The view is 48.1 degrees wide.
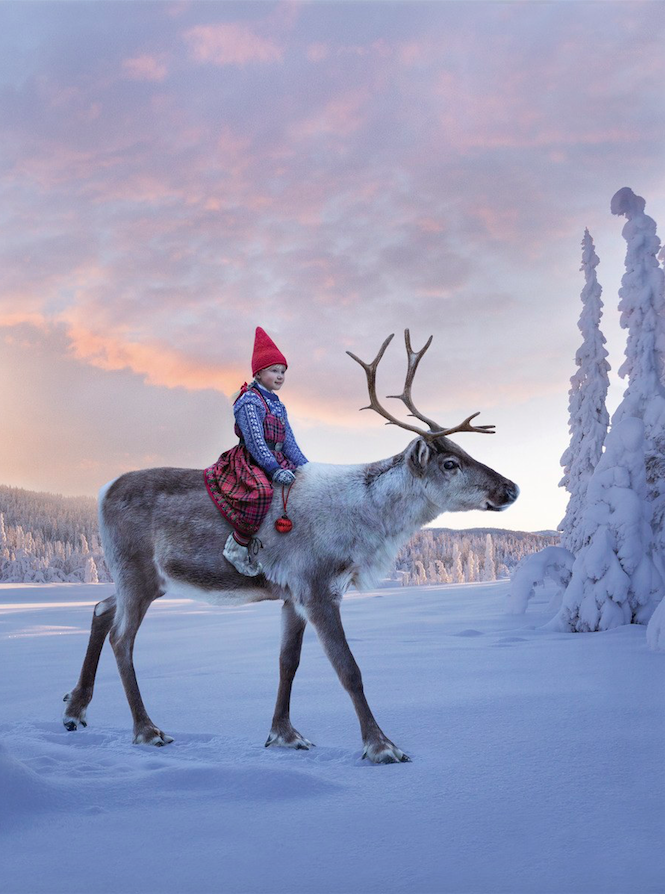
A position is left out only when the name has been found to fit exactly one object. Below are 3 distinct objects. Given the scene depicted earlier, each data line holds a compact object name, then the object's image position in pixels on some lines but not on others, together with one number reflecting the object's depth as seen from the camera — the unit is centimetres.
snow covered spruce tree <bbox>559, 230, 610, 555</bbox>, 2119
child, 560
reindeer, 546
